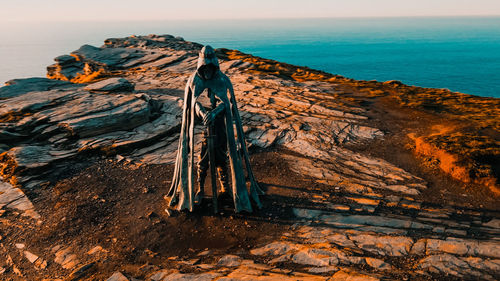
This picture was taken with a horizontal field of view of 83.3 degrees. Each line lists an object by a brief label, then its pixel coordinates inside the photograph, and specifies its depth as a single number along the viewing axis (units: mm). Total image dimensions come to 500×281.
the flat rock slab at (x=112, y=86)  16547
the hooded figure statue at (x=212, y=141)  7477
